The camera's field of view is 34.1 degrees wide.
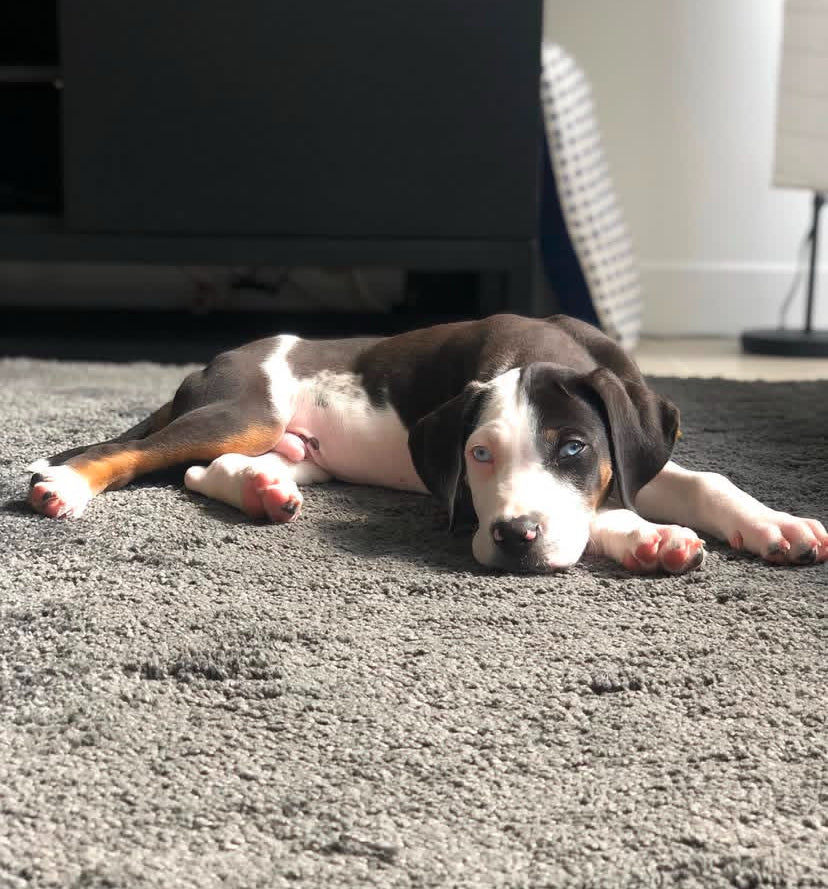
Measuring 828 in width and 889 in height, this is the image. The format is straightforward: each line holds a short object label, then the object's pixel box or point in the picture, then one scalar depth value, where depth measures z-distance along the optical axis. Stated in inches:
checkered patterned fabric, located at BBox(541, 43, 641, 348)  168.7
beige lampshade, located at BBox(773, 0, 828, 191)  166.4
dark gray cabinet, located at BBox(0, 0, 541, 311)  150.6
